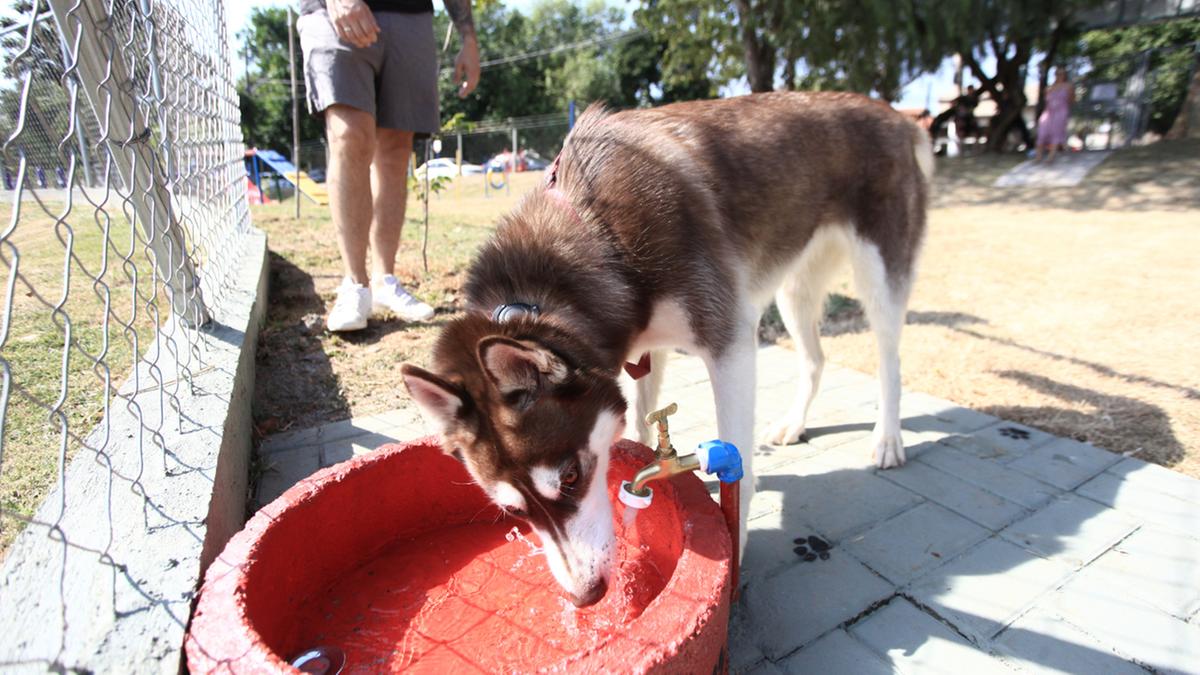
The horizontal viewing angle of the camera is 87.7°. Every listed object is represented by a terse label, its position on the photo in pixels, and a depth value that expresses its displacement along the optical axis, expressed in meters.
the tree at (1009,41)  15.74
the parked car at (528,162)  30.76
